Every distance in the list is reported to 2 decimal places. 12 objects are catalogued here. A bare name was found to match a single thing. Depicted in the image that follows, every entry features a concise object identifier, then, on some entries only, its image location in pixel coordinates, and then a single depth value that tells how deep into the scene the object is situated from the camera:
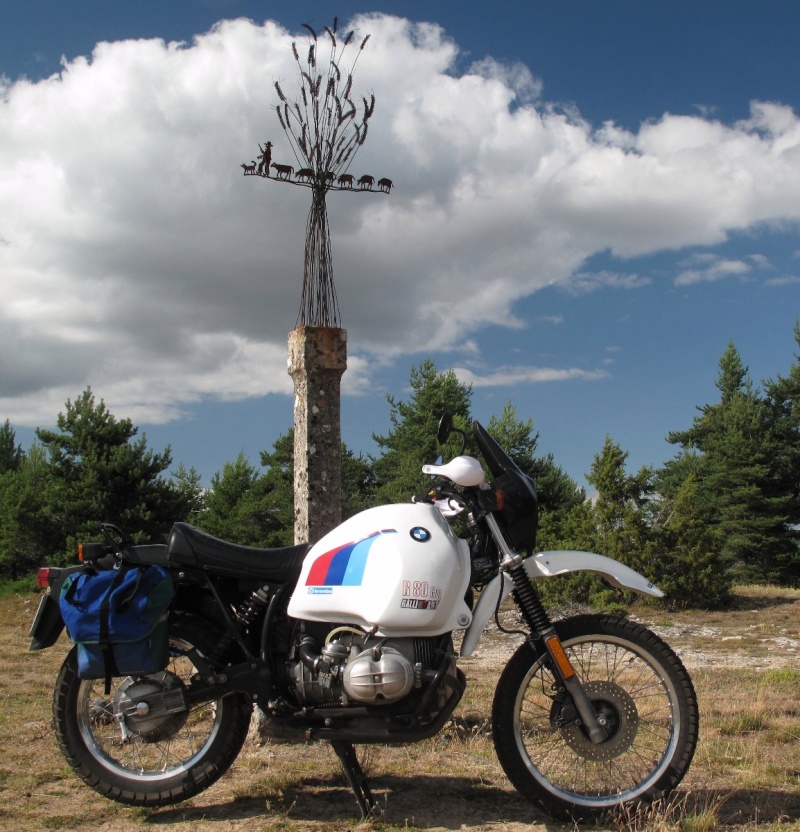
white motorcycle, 3.52
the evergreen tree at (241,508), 28.75
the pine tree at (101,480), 23.27
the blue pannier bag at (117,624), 3.70
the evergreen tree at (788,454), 33.31
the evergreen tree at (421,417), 33.06
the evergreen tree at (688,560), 17.94
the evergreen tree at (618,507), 18.67
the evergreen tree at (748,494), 32.91
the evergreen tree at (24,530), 25.33
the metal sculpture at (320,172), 6.34
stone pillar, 5.37
